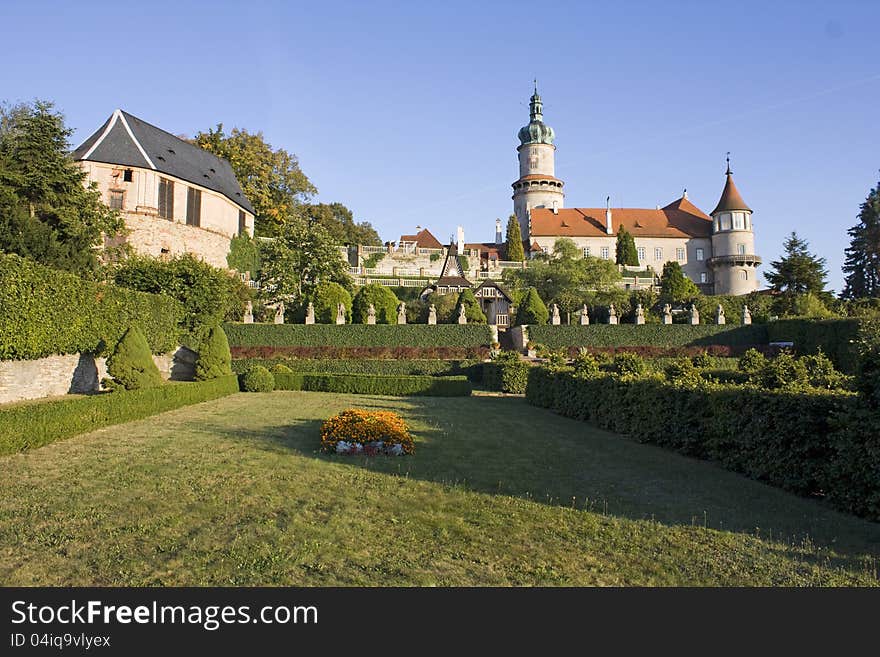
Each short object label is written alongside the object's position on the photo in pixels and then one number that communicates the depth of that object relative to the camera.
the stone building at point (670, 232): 67.25
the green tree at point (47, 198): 28.70
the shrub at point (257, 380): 23.41
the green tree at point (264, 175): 55.59
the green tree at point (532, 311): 40.88
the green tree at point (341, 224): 61.59
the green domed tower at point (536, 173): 84.19
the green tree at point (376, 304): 39.34
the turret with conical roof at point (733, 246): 66.94
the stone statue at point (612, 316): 41.08
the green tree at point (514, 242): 66.12
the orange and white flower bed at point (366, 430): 9.84
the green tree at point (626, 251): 67.31
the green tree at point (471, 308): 41.78
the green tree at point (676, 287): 47.38
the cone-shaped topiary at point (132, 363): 17.02
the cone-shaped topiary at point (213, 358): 22.59
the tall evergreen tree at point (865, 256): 54.28
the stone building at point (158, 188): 41.81
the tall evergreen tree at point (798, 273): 50.66
